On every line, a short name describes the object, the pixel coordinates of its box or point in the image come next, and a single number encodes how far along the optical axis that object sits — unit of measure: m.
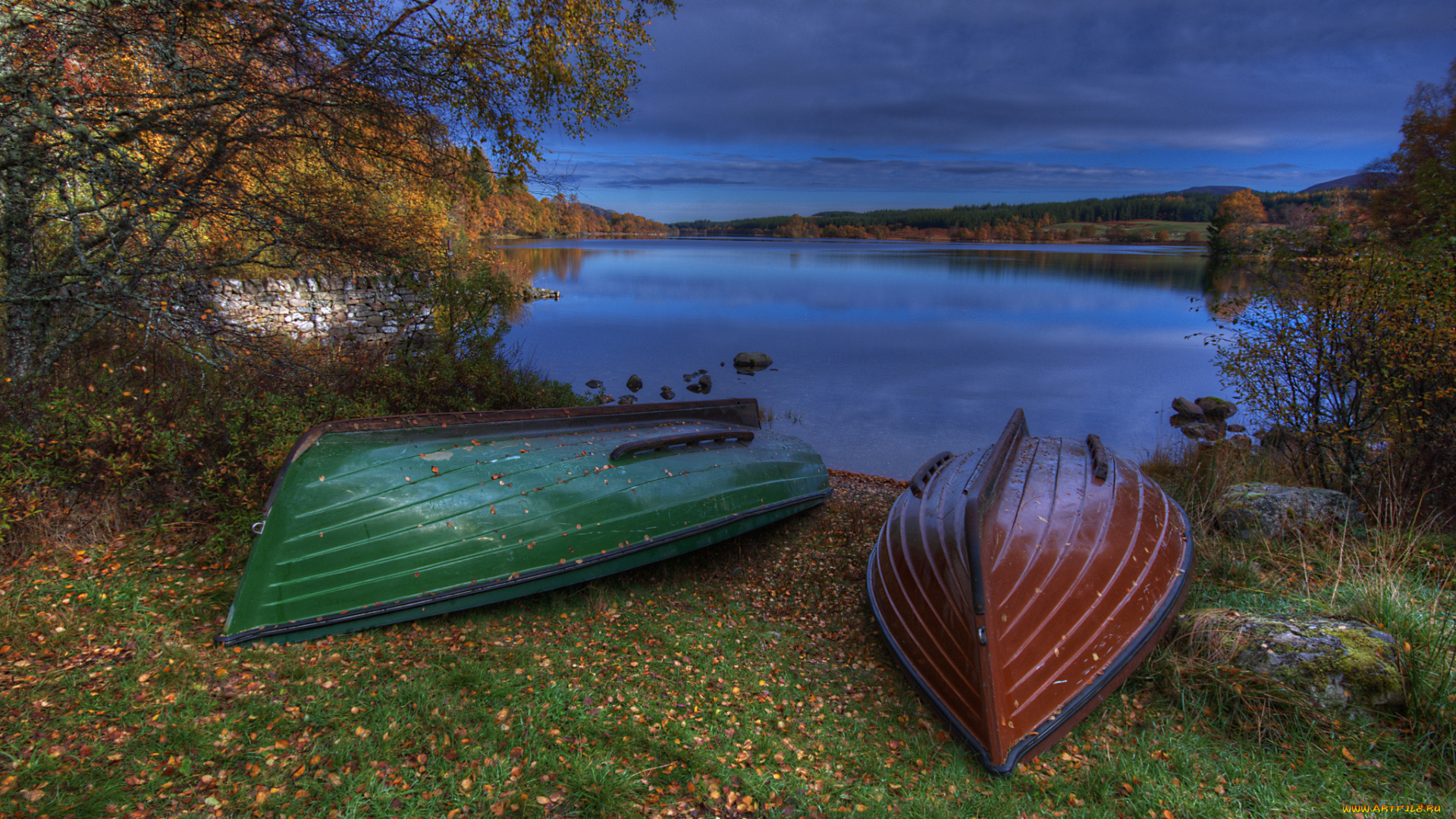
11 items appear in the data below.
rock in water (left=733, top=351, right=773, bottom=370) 20.88
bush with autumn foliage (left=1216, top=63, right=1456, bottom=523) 5.98
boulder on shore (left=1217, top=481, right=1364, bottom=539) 5.86
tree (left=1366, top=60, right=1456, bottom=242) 24.88
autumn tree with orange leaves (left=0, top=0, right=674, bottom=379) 4.96
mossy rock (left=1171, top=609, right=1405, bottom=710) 3.55
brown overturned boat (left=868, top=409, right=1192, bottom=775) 3.42
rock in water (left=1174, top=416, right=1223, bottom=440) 14.17
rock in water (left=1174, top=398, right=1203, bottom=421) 16.48
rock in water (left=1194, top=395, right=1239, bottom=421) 16.30
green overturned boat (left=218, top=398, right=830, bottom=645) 4.05
